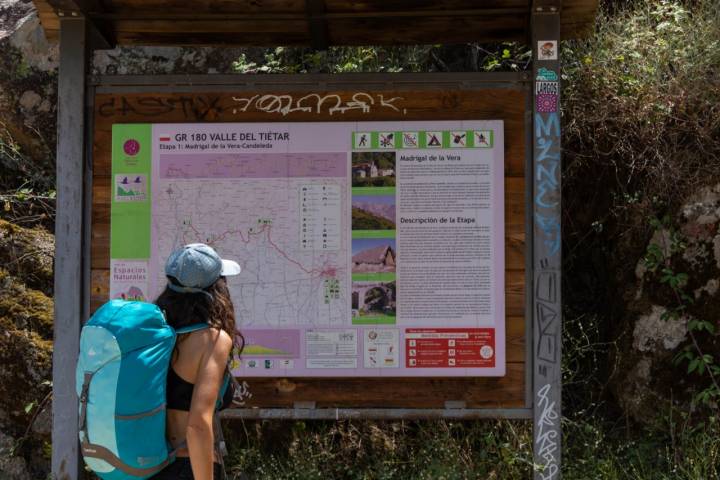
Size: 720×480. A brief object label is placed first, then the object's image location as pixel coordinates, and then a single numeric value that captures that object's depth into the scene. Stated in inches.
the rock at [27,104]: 272.1
